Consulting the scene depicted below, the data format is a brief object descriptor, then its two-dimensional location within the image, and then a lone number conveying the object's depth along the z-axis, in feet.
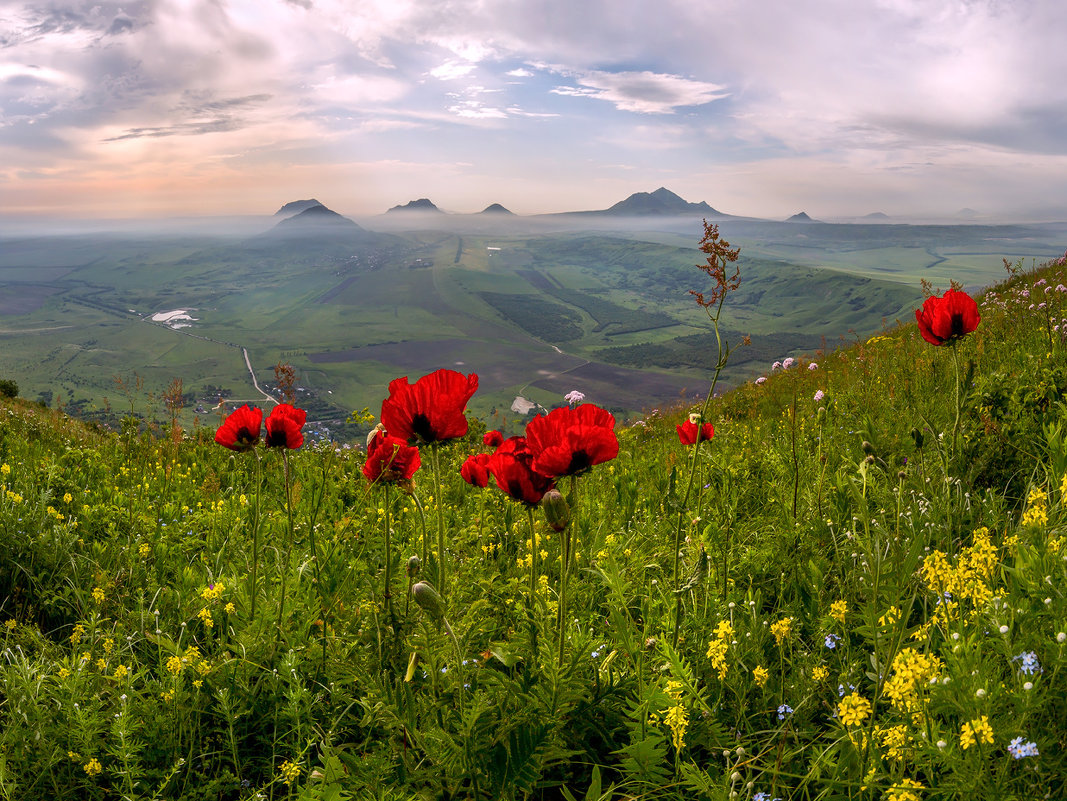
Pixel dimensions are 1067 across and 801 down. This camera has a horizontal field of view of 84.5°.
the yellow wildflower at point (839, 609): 6.14
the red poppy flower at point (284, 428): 9.38
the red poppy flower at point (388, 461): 7.87
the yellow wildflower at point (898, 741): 4.48
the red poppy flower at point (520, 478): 6.25
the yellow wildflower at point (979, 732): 3.94
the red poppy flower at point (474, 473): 8.90
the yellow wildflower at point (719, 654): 5.91
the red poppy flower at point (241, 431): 9.12
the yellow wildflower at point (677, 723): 5.04
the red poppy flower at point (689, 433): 10.71
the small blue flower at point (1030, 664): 4.29
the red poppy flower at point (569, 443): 5.47
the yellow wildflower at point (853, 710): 4.59
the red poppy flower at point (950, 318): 9.36
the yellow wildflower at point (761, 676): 5.85
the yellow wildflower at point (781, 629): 6.14
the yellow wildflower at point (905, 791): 3.90
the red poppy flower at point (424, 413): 6.00
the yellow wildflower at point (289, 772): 5.75
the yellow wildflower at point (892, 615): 5.26
